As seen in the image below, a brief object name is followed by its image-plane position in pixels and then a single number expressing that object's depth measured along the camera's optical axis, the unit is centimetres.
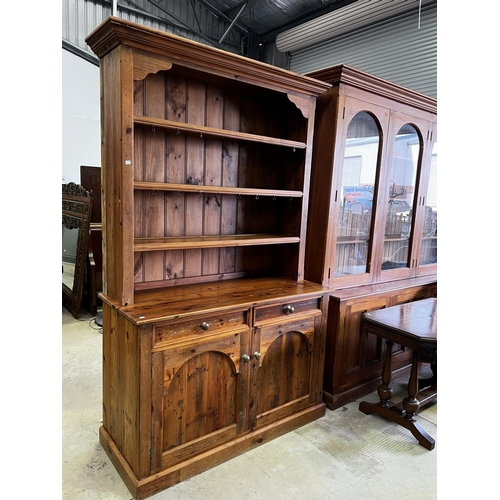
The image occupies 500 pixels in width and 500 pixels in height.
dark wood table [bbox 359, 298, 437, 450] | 233
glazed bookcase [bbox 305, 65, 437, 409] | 267
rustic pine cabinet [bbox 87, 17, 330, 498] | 184
